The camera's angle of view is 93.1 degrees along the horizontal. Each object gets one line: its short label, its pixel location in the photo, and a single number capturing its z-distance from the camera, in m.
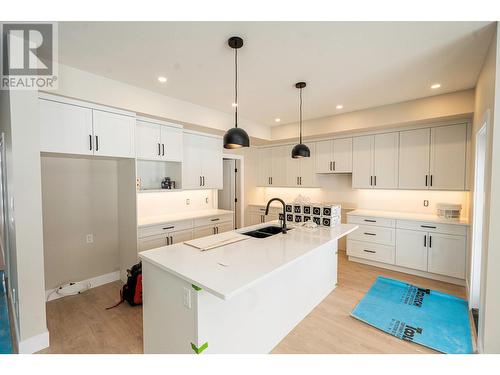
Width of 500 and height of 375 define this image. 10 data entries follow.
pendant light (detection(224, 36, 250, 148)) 2.19
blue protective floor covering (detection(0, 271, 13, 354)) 2.13
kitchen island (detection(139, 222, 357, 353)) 1.51
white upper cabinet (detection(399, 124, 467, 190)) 3.53
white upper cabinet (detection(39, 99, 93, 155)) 2.51
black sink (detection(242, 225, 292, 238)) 2.64
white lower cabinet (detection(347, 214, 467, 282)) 3.39
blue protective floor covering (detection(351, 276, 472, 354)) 2.23
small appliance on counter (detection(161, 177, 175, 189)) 3.95
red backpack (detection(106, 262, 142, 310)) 2.83
